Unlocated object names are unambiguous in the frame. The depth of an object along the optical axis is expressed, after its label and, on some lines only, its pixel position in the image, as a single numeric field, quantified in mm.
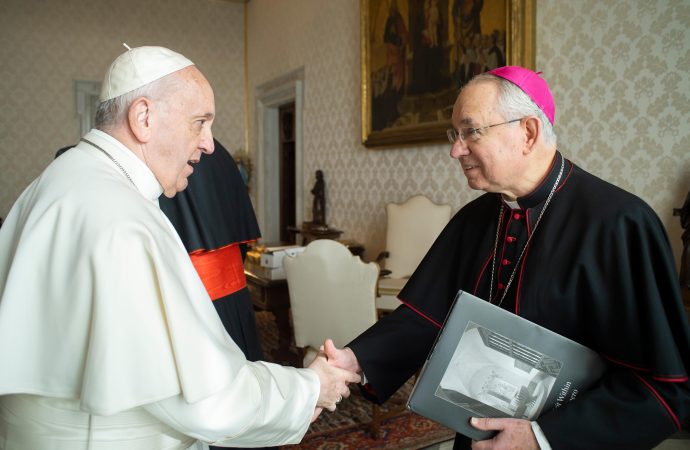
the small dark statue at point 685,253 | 2836
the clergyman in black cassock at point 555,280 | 1282
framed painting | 4065
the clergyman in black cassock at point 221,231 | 2424
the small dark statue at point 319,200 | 6852
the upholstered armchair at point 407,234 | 4848
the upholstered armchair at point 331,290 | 3172
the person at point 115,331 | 1134
